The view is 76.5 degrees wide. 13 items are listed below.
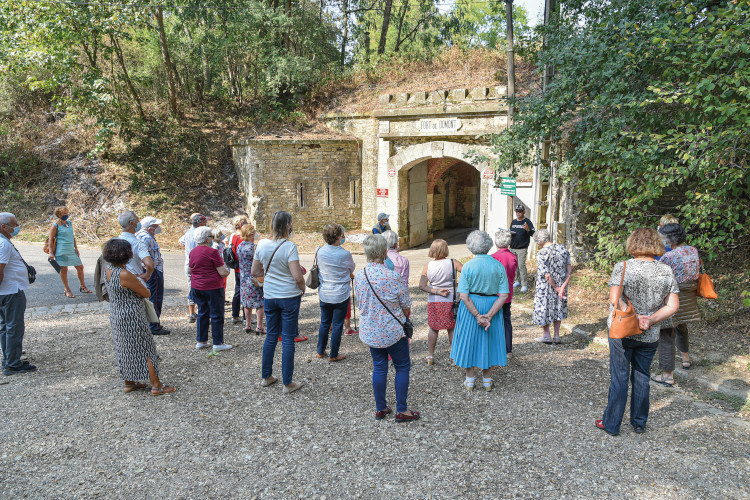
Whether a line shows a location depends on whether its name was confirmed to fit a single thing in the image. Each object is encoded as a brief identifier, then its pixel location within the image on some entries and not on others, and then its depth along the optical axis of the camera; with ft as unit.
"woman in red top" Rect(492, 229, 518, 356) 17.83
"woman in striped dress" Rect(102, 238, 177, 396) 14.39
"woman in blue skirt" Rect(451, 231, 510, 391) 14.61
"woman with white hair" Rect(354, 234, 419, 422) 12.86
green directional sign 33.04
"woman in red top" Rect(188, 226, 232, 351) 18.56
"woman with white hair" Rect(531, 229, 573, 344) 18.97
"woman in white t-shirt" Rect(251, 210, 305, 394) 15.08
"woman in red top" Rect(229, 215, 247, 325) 21.42
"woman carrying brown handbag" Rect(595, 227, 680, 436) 12.06
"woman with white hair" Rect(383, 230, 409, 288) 17.53
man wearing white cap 19.53
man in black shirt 27.86
